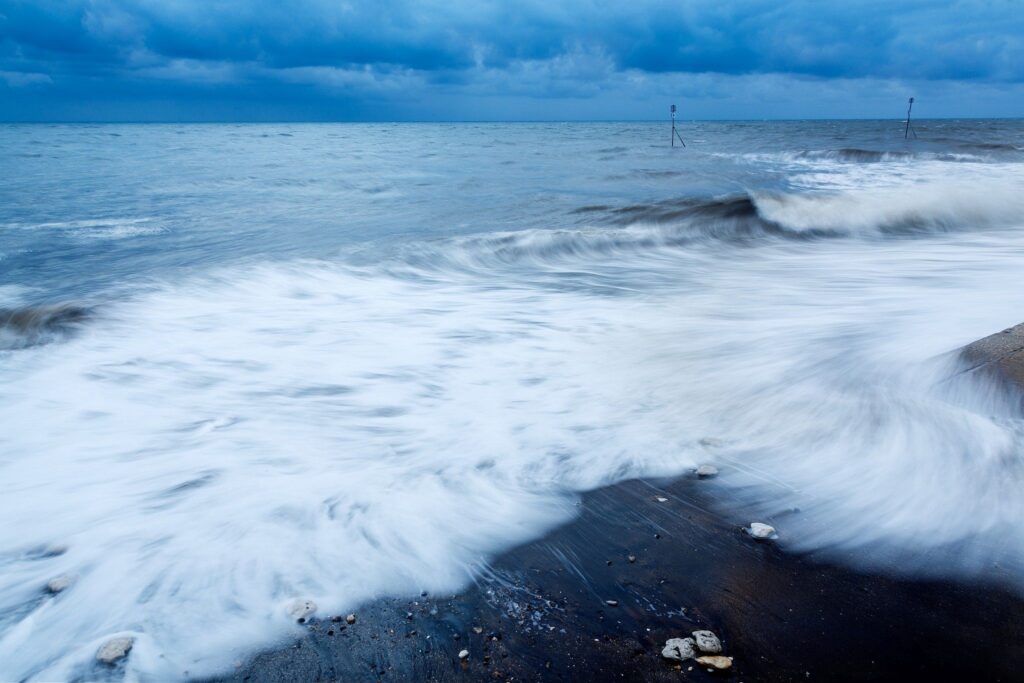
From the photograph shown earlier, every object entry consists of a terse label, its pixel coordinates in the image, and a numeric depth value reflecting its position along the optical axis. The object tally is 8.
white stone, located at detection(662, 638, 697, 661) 1.98
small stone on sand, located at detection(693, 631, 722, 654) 2.00
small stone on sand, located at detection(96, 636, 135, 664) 2.06
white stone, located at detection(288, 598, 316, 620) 2.22
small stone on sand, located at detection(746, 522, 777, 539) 2.58
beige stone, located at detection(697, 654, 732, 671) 1.94
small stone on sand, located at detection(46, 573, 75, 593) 2.38
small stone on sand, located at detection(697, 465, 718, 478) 3.03
